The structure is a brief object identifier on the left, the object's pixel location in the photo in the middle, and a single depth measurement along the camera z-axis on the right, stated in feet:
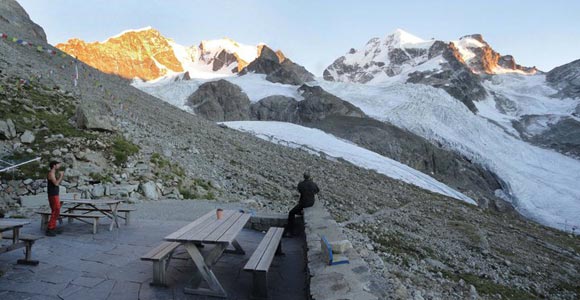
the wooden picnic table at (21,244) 16.96
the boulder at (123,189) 39.57
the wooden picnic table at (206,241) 14.98
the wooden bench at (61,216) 24.11
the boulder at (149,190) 41.50
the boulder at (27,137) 41.75
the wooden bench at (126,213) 26.53
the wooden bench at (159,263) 15.41
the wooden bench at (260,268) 14.74
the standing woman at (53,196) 23.11
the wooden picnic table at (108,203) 25.18
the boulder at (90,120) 50.01
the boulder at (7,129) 41.03
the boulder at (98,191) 38.14
